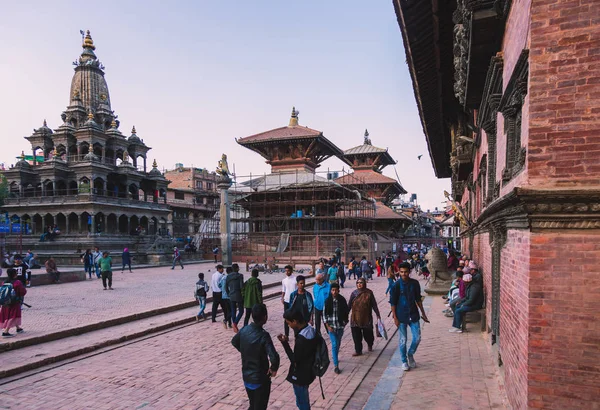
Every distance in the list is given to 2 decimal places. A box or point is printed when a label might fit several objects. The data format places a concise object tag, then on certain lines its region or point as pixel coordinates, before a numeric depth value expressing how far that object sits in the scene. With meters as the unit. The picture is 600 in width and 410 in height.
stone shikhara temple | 37.75
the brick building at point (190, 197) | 58.72
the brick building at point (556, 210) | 3.76
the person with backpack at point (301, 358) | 4.22
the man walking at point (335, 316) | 6.82
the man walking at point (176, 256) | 27.98
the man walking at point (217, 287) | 9.80
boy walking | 10.78
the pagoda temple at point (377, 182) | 43.22
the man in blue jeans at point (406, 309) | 6.67
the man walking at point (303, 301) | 7.11
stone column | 25.42
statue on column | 27.15
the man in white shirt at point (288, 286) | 8.74
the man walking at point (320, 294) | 7.68
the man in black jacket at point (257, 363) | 4.06
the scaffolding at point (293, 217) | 31.86
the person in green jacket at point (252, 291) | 8.80
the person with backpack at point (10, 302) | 8.55
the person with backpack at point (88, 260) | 21.95
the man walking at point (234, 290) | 9.20
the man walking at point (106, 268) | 16.39
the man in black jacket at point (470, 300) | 9.00
